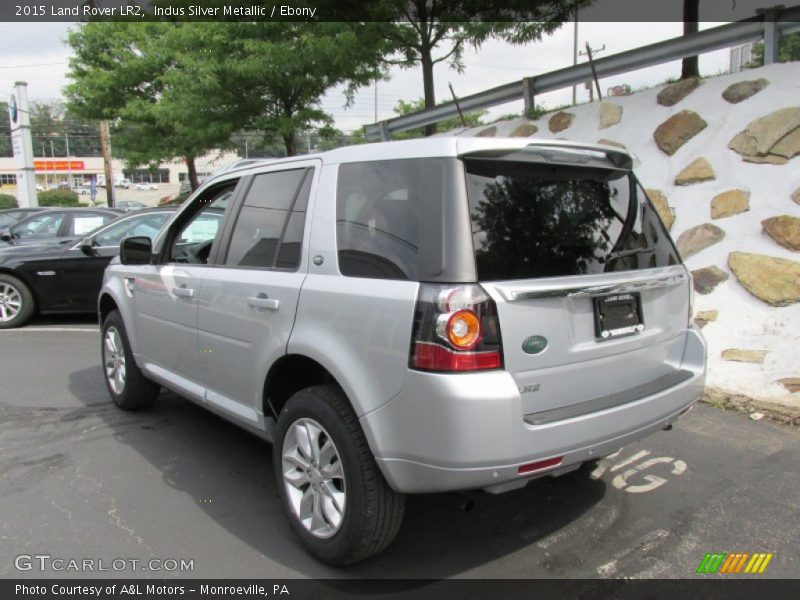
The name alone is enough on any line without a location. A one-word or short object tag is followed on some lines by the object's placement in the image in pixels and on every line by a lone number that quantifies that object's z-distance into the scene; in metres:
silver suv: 2.34
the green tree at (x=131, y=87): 19.30
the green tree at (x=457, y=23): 8.96
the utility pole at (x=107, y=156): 29.30
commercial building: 90.60
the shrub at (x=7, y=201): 57.17
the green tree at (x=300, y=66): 9.81
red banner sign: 88.88
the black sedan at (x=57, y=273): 8.50
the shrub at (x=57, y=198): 58.16
